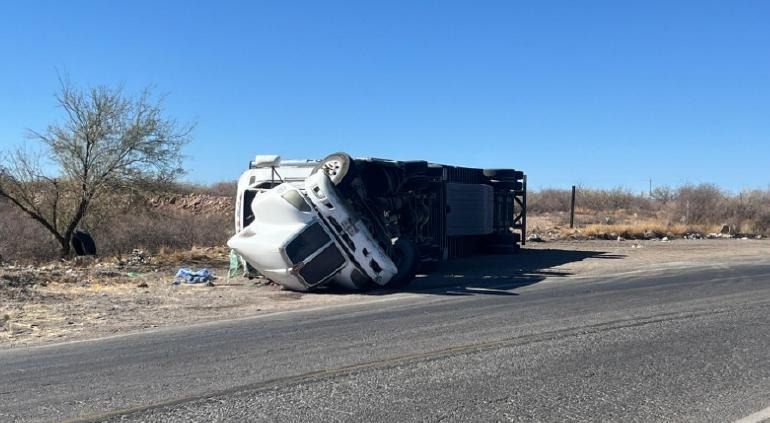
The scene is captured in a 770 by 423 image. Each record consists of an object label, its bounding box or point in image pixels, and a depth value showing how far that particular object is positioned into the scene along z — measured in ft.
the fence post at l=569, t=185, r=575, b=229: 123.09
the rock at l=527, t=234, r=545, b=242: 101.47
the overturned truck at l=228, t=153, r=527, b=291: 45.32
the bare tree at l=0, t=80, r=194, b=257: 70.44
